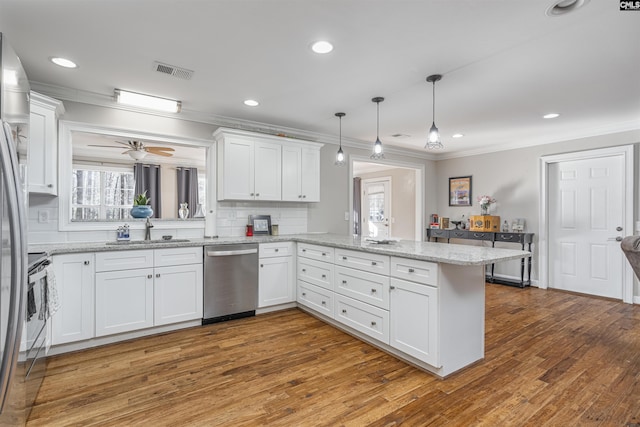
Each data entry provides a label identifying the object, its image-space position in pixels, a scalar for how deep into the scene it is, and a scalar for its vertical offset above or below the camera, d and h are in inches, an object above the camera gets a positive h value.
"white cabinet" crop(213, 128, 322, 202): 152.4 +23.4
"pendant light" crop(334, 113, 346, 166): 148.4 +26.1
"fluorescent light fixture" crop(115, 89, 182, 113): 125.4 +45.4
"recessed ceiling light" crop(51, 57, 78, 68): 100.8 +48.2
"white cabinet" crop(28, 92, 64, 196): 108.1 +23.4
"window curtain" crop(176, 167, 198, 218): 158.7 +13.0
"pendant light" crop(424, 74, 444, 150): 110.0 +26.9
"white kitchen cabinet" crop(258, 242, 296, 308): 149.9 -29.3
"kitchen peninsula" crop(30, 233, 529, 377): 91.4 -25.9
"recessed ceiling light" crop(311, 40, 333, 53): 90.0 +47.7
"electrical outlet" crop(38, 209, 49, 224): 121.1 -1.3
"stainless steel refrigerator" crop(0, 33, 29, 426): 44.5 -3.7
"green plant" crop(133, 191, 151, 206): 141.7 +5.3
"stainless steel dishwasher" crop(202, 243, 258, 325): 136.3 -30.0
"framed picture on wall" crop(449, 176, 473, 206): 237.5 +17.4
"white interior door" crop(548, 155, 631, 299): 171.9 -5.7
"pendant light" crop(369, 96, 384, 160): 132.3 +27.4
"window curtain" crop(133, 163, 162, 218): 151.9 +15.0
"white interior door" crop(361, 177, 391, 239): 308.2 +7.4
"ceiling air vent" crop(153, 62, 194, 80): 105.1 +48.1
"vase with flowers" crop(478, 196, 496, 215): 215.9 +8.0
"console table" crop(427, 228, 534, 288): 194.7 -15.4
